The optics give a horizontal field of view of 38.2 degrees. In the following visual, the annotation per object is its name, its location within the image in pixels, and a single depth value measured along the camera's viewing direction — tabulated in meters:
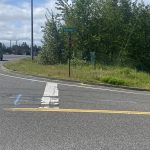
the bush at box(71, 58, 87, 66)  16.56
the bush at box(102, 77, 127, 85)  9.96
